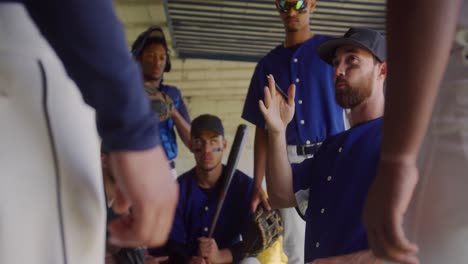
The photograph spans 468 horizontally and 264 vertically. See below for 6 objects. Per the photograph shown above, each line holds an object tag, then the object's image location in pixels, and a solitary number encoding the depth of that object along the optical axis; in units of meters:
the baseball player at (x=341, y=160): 1.39
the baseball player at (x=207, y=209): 2.46
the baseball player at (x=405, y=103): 0.58
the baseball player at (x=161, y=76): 2.50
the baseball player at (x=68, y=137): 0.56
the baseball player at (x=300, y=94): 2.14
